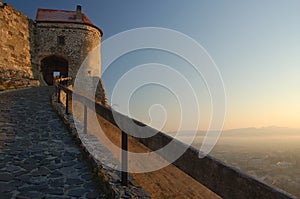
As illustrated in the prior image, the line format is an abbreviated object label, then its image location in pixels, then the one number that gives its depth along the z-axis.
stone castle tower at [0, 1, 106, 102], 18.73
